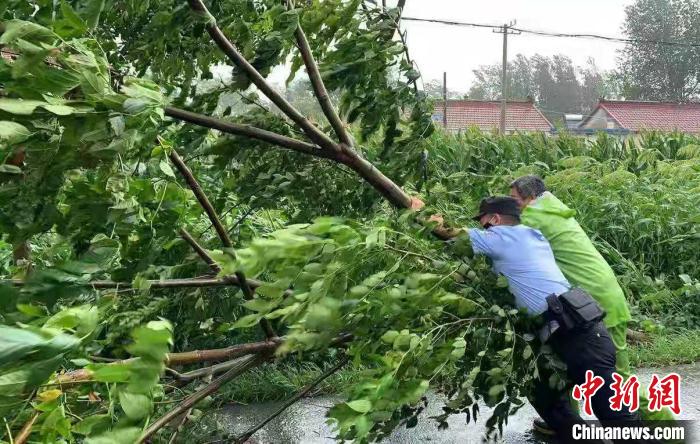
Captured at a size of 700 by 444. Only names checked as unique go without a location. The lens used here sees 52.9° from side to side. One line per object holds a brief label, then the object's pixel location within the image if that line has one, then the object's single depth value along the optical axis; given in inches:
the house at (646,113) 1860.2
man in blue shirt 125.6
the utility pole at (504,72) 1425.9
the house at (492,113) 1729.8
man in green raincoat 150.2
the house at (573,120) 2490.7
